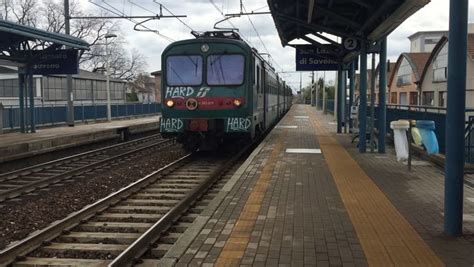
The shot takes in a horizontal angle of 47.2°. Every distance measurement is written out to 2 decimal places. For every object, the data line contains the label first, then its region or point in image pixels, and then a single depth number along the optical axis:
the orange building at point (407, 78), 59.81
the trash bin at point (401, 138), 11.50
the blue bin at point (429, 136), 11.49
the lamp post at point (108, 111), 34.06
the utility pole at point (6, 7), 62.97
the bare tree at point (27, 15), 64.98
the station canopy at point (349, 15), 11.30
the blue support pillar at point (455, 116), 5.75
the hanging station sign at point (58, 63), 23.08
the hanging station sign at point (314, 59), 21.64
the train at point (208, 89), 13.99
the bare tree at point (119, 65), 83.75
